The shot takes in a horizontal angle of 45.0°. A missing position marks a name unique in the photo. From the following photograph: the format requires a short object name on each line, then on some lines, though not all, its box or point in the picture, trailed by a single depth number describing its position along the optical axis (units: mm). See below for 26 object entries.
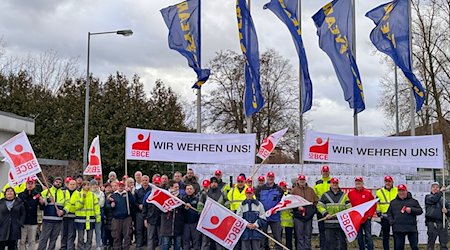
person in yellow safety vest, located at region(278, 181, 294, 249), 12781
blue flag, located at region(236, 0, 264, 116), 16219
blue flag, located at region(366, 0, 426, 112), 15680
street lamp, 20214
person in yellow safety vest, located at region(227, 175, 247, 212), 11787
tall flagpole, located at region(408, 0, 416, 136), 15805
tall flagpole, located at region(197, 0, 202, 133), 16422
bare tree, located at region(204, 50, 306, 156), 38031
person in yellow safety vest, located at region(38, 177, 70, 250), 12547
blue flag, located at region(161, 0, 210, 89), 16109
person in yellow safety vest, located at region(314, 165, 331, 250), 12656
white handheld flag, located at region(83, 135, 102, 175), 14078
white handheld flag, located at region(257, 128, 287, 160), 13219
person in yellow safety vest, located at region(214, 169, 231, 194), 12477
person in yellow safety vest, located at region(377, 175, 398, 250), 12602
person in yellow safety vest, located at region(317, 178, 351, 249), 11977
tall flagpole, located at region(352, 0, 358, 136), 16434
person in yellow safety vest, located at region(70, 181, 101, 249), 12844
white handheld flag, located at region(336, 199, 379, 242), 11219
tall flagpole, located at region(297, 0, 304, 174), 16536
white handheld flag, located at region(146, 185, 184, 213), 12000
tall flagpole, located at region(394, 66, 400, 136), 26266
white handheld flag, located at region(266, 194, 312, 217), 11492
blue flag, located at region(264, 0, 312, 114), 16000
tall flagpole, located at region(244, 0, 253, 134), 16288
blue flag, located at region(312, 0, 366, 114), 15906
